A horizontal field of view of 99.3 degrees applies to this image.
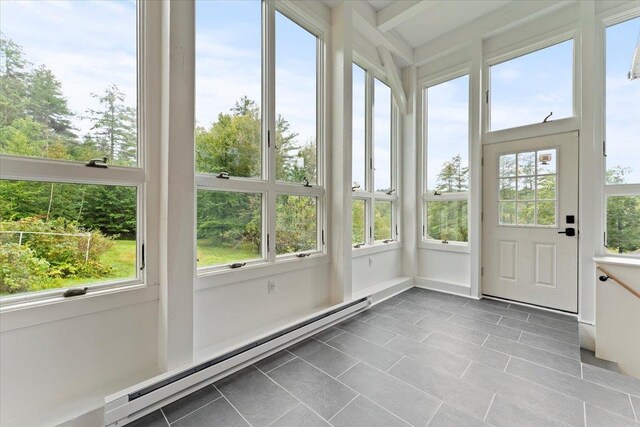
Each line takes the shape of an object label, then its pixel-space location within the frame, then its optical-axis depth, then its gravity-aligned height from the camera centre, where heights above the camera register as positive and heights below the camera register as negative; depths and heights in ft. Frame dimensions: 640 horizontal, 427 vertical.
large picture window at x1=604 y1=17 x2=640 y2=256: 8.92 +2.30
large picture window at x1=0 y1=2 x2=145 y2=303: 4.83 +1.24
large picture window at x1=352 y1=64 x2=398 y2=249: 12.32 +2.41
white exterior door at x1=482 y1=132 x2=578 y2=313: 10.25 -0.34
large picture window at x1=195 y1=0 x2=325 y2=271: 7.37 +2.35
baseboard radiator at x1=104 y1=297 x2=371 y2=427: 5.01 -3.61
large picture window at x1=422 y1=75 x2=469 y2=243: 12.74 +2.52
